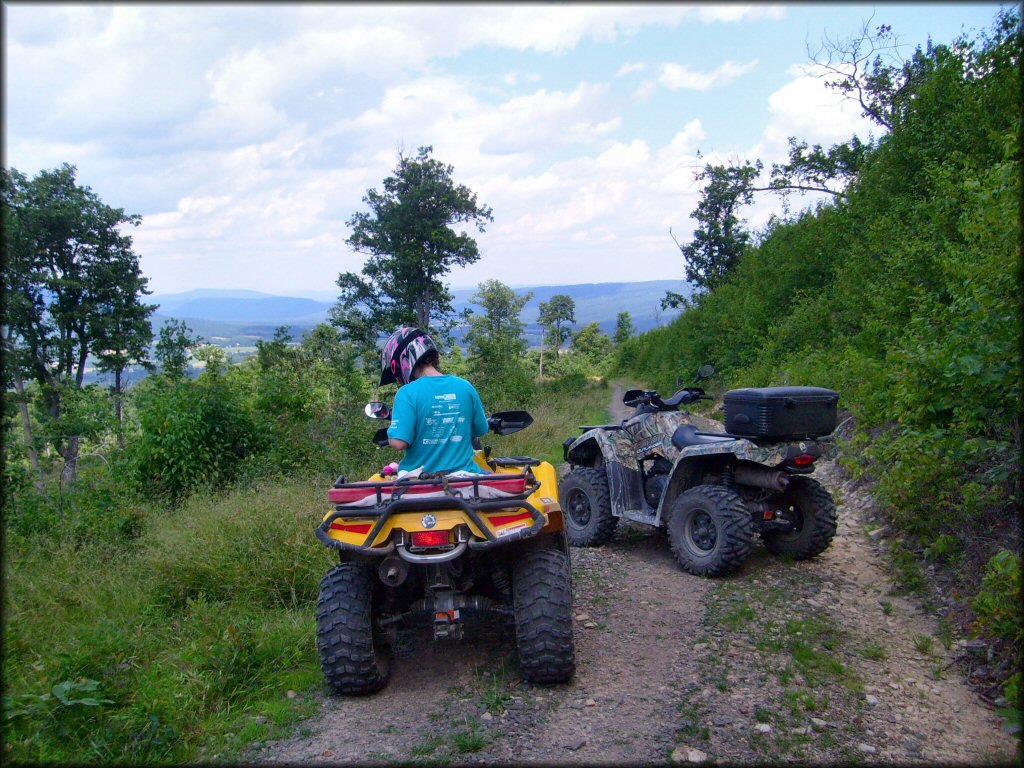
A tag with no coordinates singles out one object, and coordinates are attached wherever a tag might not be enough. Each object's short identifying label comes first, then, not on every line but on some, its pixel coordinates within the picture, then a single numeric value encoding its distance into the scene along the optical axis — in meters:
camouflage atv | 5.36
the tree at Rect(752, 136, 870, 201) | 20.02
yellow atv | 3.60
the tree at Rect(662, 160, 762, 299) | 27.48
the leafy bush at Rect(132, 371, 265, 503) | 9.71
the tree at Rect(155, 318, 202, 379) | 21.67
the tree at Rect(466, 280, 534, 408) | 17.40
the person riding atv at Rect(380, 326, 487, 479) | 4.13
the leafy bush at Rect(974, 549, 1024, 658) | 3.68
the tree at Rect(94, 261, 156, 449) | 24.61
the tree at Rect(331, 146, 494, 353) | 26.00
